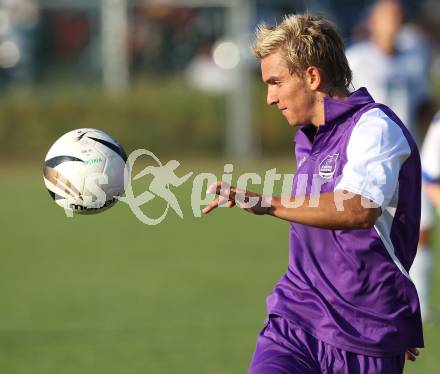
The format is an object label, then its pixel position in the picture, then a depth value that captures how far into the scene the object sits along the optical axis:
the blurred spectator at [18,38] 48.00
